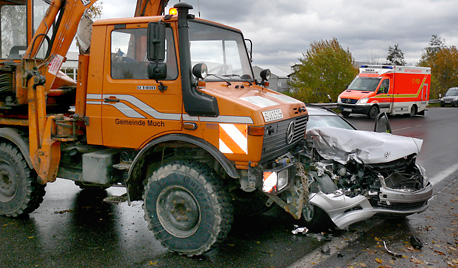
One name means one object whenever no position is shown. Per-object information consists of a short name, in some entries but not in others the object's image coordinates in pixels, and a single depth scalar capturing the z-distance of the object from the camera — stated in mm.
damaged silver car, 4996
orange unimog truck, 4391
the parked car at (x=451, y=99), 34712
